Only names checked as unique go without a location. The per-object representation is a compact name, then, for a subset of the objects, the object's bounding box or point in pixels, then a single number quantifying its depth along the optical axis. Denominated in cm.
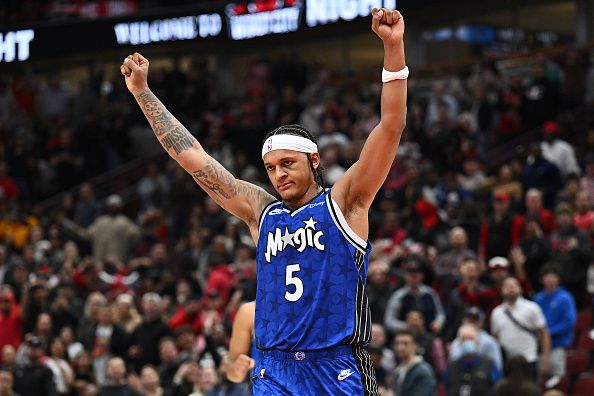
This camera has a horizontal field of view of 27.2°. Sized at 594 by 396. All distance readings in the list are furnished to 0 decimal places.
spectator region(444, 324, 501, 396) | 1274
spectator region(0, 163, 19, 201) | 2316
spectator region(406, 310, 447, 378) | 1378
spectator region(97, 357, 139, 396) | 1416
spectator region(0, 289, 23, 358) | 1770
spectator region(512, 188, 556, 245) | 1547
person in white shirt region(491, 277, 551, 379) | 1337
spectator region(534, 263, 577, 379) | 1366
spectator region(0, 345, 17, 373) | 1592
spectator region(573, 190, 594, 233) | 1505
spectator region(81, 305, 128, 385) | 1593
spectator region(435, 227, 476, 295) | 1524
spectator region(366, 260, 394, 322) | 1471
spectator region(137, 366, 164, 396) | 1448
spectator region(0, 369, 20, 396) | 1507
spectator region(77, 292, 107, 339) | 1681
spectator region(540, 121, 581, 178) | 1722
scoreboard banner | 2114
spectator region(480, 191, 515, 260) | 1558
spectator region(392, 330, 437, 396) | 1275
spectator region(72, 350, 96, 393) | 1580
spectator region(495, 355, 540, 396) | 1202
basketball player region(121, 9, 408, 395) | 606
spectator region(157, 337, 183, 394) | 1516
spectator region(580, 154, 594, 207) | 1611
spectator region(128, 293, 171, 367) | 1583
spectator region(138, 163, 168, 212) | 2253
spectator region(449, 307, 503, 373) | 1309
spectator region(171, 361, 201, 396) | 1388
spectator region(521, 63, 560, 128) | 1956
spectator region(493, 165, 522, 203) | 1675
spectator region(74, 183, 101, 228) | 2252
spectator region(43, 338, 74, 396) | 1562
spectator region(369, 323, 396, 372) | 1357
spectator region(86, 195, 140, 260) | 2095
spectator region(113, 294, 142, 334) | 1662
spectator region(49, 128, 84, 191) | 2481
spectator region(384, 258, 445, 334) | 1435
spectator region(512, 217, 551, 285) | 1473
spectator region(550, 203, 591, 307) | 1438
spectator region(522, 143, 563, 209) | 1678
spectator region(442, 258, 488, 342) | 1428
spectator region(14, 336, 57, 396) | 1544
